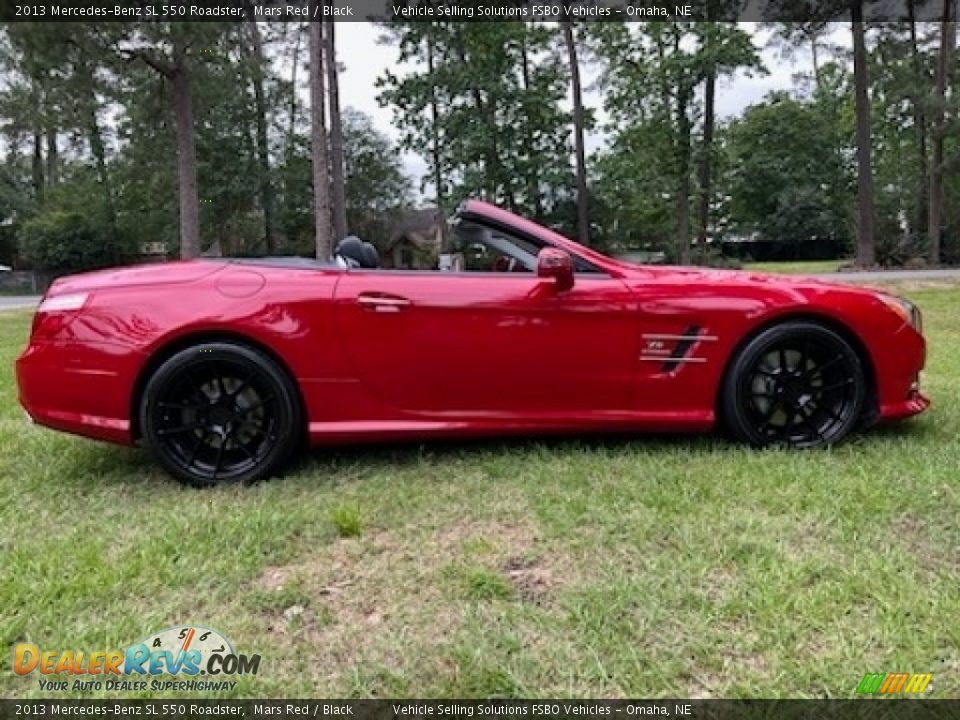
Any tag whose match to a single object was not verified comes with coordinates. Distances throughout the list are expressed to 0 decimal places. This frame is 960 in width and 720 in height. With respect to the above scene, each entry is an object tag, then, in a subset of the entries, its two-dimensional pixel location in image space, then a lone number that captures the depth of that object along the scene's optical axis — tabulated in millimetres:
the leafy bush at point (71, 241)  29016
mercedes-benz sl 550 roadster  2869
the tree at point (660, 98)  23500
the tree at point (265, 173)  26781
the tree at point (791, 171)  40250
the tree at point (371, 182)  29641
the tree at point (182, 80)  13914
